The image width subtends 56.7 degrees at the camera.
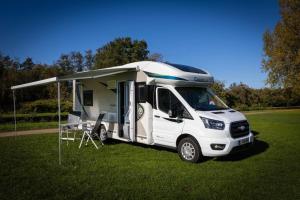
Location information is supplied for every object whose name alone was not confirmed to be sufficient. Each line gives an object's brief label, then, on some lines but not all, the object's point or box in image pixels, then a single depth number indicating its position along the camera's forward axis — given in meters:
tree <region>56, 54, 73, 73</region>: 55.34
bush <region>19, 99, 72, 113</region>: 22.39
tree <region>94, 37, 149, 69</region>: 39.75
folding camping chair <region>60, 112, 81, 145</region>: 9.87
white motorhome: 6.90
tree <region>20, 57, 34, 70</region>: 44.66
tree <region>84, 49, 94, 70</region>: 58.80
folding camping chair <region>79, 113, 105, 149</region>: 9.31
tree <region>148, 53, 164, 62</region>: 40.13
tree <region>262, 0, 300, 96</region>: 25.81
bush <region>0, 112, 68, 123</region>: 17.18
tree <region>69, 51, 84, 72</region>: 58.53
